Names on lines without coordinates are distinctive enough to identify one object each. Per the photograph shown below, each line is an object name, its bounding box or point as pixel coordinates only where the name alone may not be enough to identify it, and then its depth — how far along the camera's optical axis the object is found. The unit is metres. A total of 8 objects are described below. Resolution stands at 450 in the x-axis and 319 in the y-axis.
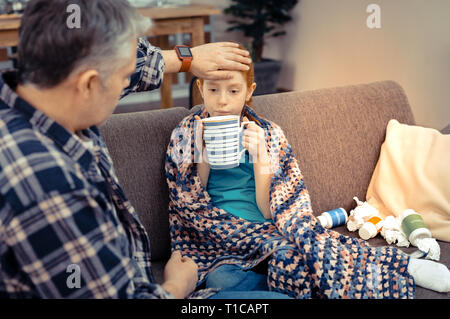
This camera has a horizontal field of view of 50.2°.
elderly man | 0.77
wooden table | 3.66
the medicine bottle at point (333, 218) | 1.78
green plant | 4.62
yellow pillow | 1.71
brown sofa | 1.58
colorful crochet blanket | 1.33
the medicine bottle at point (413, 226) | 1.63
